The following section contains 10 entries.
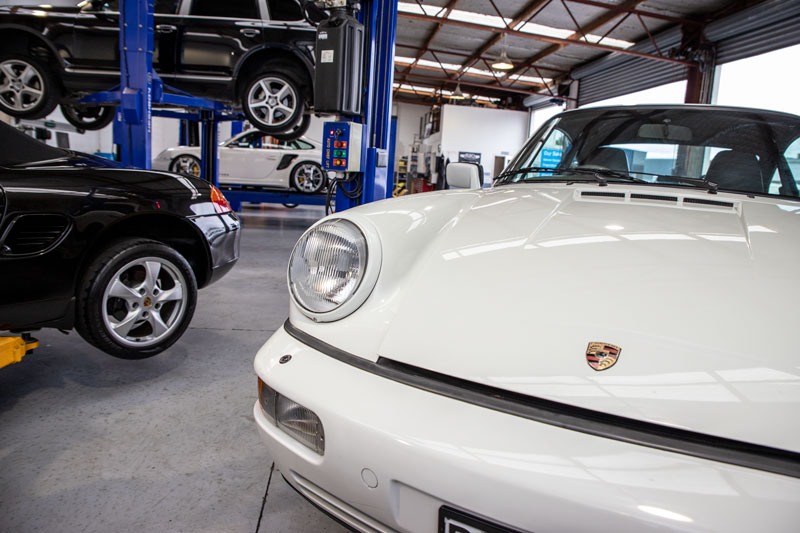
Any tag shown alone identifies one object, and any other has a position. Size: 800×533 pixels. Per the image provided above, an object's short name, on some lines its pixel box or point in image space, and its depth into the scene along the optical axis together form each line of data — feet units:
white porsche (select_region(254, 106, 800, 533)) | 2.42
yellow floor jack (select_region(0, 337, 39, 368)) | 5.65
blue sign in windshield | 6.42
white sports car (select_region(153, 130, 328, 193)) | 28.12
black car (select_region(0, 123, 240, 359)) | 6.30
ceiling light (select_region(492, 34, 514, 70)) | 36.75
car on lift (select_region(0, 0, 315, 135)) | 15.76
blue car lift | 11.85
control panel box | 12.32
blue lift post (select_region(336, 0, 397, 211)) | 13.12
